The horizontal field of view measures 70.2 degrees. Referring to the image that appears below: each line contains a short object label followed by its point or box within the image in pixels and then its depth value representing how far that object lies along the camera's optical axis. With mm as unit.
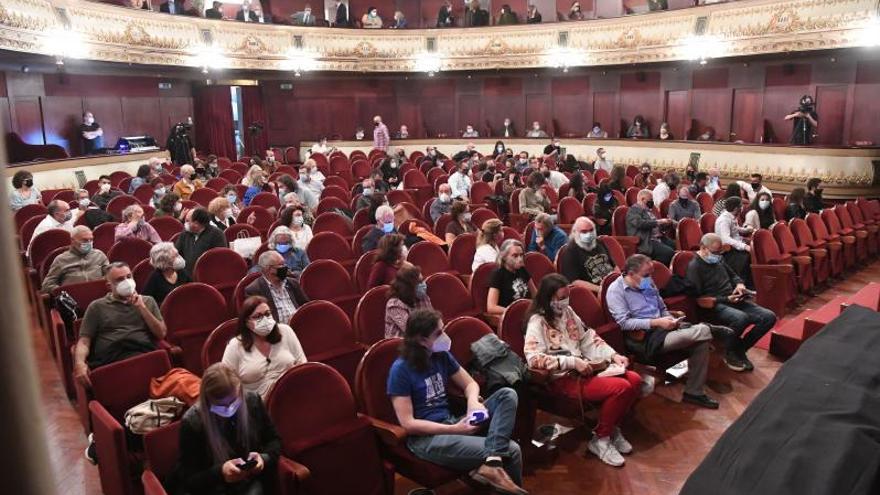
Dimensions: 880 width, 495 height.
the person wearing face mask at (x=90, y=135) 13648
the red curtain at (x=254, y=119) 17969
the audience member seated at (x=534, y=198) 8359
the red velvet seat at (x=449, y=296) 4867
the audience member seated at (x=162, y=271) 4688
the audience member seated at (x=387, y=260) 4883
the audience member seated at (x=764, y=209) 7961
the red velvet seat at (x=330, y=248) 6262
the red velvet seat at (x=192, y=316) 4398
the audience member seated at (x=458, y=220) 6844
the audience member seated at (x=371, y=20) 18000
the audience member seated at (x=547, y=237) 6227
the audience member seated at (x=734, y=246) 6621
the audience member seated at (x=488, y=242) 5625
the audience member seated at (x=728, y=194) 7863
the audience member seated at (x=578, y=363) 3809
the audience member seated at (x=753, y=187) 8784
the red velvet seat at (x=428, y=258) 5933
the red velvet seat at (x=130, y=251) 5684
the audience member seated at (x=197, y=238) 5672
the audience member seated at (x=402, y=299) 4152
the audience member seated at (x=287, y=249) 5430
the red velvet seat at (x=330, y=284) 5117
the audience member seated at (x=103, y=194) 8242
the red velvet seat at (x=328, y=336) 4084
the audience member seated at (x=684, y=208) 7965
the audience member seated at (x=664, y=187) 9086
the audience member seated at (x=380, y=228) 6145
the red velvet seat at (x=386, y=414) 3184
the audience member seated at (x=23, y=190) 7965
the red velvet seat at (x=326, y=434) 3129
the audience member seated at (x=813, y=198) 8945
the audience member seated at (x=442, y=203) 7902
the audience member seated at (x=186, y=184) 8820
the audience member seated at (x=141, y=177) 9695
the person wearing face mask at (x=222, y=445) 2754
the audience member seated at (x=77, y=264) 5066
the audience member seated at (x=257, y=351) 3467
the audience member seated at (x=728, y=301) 5195
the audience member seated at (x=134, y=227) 5977
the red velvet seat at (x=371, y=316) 4426
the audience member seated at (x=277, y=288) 4340
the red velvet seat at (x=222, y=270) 5406
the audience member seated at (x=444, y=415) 3135
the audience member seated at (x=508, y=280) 4828
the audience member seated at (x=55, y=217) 6422
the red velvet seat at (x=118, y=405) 2990
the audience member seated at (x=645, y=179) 11385
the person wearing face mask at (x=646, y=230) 7059
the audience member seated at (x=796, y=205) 8242
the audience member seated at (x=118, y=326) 3830
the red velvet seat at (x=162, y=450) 2889
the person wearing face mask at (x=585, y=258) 5469
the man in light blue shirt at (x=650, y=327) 4480
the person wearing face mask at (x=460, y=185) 9883
